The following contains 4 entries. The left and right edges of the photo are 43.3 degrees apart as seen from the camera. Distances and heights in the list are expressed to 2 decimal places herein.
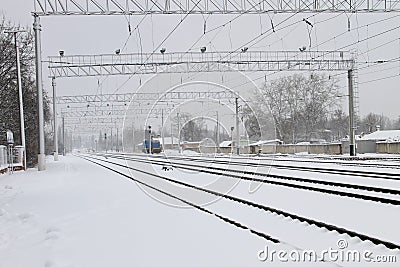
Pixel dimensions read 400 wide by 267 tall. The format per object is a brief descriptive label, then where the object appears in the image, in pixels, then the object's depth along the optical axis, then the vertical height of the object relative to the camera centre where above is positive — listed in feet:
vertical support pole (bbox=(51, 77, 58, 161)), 164.70 +5.68
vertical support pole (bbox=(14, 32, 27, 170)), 104.01 +8.98
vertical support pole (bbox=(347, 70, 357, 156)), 128.06 +4.14
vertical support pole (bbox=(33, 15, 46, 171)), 99.30 +12.00
